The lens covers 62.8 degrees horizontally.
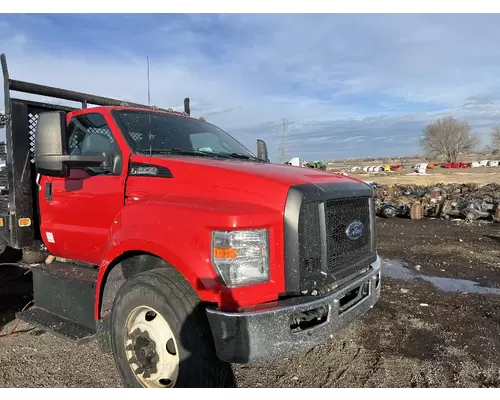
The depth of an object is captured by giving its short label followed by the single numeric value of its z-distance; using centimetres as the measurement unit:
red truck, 260
